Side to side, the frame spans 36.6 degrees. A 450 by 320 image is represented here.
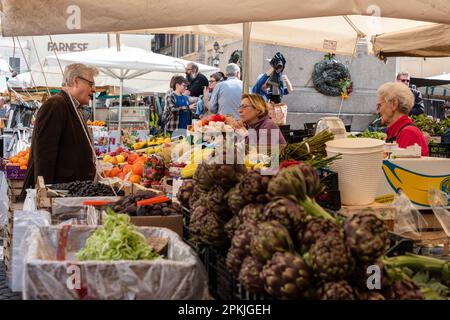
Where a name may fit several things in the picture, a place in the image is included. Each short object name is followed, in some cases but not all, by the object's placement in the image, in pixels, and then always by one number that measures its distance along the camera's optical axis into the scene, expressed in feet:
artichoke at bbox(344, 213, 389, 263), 6.74
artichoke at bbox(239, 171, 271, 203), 8.06
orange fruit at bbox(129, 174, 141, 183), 19.27
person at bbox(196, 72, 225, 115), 41.16
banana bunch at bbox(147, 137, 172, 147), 27.77
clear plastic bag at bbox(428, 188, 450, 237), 15.12
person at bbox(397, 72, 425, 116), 41.19
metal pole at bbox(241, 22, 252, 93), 24.18
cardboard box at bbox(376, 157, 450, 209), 15.12
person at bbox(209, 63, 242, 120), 33.83
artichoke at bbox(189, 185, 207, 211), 9.29
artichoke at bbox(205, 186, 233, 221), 8.72
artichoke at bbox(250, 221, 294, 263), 6.88
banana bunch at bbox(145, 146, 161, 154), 25.33
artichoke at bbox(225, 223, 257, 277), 7.29
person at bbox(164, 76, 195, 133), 39.58
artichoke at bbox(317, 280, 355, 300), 6.43
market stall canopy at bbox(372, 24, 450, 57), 22.67
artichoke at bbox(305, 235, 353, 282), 6.53
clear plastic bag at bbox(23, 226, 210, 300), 7.15
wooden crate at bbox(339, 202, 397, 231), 13.93
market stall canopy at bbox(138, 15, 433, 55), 27.61
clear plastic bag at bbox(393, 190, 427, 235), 14.35
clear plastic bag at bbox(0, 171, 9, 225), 29.71
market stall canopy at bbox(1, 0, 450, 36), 13.28
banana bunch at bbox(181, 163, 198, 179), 14.46
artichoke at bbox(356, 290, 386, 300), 6.76
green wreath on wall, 54.85
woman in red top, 20.31
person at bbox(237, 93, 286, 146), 23.11
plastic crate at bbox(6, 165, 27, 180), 24.35
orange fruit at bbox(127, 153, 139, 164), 23.33
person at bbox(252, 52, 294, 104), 34.32
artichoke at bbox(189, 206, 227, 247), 8.42
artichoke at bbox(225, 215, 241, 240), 8.11
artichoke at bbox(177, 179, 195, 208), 10.93
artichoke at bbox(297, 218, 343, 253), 6.94
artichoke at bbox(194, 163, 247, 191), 9.00
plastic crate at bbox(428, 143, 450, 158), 23.44
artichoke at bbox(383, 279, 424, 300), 7.02
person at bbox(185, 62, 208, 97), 43.88
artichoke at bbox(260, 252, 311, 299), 6.49
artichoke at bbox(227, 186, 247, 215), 8.20
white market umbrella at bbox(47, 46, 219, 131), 45.34
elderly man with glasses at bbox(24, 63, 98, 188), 19.93
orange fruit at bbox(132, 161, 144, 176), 20.22
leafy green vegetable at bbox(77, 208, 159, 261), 7.97
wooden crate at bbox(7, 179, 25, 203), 22.52
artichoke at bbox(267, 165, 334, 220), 7.73
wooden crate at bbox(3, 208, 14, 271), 19.32
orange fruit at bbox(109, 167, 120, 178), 21.38
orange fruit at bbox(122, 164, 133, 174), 20.95
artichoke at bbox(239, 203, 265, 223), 7.61
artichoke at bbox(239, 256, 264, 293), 6.81
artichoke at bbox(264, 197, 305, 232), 7.23
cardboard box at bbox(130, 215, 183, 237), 10.92
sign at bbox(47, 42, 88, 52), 61.24
